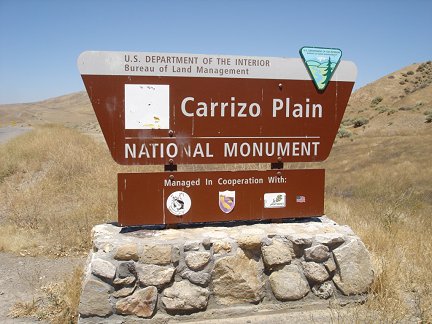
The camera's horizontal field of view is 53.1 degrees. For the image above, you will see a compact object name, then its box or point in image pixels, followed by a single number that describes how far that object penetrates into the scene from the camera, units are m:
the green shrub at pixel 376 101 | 54.22
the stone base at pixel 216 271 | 3.71
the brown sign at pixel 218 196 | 4.18
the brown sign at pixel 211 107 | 4.16
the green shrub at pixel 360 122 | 42.00
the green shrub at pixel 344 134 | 33.91
